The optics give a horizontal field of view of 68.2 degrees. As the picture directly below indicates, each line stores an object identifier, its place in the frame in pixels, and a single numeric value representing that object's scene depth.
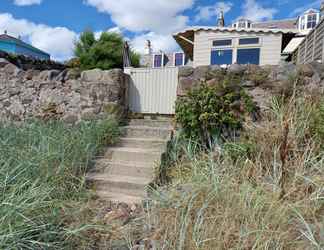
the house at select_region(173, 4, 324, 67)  8.00
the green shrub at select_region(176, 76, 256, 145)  3.72
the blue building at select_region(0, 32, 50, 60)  15.02
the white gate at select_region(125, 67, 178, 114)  4.97
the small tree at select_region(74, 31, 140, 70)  13.05
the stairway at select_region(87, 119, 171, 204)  3.26
